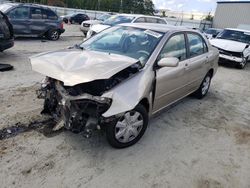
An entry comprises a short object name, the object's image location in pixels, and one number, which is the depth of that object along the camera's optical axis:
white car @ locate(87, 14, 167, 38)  8.38
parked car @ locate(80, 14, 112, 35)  12.26
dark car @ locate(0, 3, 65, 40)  8.49
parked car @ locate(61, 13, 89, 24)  21.77
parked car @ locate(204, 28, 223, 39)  15.05
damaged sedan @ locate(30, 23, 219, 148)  2.41
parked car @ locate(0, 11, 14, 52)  5.63
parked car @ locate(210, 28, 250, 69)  8.06
